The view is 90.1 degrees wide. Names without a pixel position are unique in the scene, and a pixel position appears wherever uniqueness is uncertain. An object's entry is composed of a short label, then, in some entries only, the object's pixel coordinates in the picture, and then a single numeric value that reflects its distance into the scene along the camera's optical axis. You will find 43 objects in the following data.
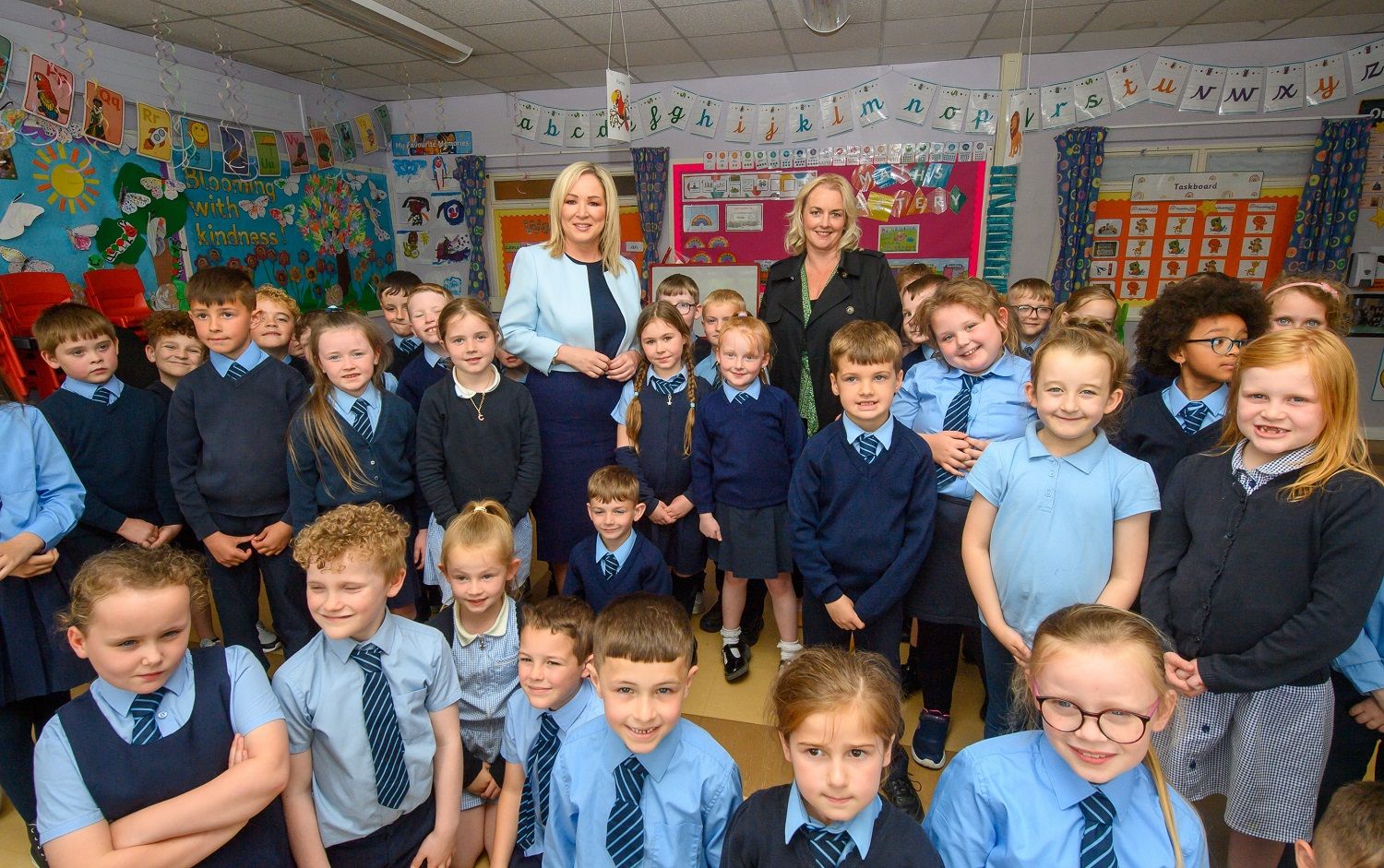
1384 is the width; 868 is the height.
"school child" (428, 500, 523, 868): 1.73
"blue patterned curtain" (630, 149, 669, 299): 5.89
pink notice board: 5.52
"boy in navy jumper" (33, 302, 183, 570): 2.13
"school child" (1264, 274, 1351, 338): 1.79
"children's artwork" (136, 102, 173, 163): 4.20
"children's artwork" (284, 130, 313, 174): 5.31
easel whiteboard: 5.23
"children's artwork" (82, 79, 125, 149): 3.90
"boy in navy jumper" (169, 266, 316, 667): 2.15
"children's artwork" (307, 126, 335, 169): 5.60
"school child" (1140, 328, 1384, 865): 1.23
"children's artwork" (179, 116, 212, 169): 4.51
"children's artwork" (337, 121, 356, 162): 5.86
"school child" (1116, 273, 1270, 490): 1.64
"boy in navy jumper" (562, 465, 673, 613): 2.13
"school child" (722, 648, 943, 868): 0.99
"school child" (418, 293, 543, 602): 2.23
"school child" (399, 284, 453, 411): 2.68
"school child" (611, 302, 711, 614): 2.37
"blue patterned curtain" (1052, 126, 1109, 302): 5.14
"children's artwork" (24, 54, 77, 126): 3.61
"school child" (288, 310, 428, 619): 2.11
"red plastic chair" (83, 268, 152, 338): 3.84
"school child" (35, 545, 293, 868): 1.17
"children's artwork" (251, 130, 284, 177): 5.05
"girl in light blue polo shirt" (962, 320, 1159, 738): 1.49
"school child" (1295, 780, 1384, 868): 0.88
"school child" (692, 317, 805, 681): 2.23
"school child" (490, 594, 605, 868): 1.53
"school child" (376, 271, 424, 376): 3.21
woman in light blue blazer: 2.31
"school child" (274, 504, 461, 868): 1.42
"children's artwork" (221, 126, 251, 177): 4.80
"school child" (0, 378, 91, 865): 1.69
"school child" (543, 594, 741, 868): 1.22
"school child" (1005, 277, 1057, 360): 3.03
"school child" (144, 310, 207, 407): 2.53
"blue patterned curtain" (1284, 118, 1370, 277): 4.77
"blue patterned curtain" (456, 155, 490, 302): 6.24
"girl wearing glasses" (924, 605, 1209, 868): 0.99
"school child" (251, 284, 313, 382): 2.66
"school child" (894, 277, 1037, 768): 1.85
